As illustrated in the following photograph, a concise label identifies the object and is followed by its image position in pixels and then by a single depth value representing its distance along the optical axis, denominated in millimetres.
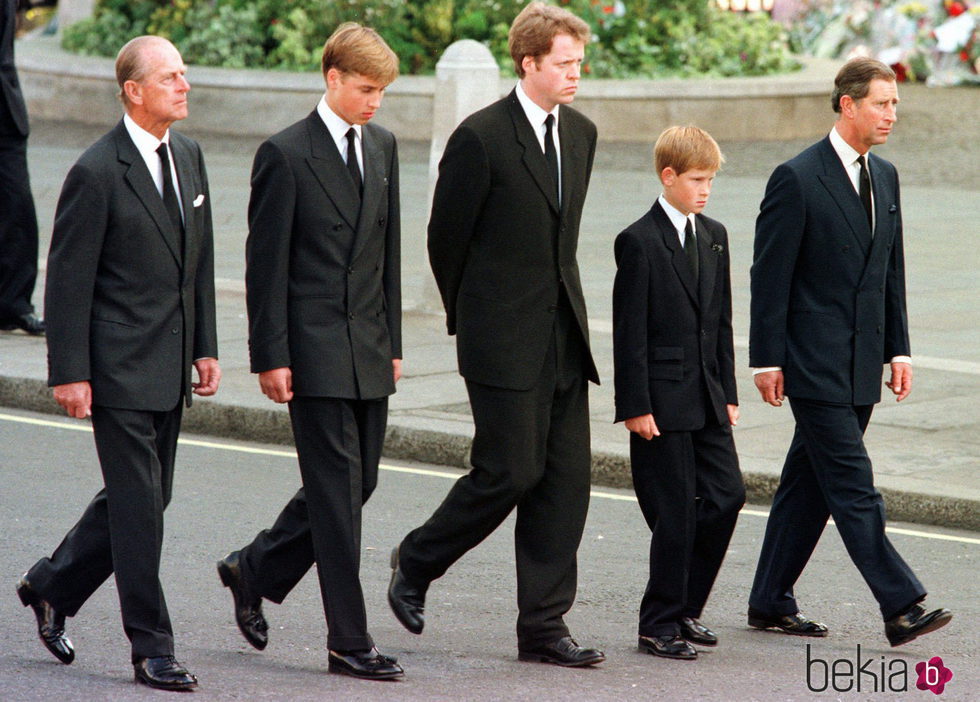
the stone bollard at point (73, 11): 54375
